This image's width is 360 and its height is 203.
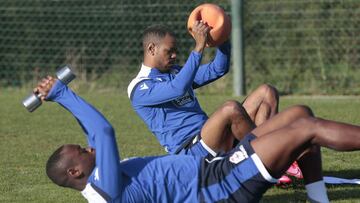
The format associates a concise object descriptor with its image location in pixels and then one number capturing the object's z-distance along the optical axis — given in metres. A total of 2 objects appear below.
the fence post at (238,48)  26.92
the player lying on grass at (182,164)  10.07
